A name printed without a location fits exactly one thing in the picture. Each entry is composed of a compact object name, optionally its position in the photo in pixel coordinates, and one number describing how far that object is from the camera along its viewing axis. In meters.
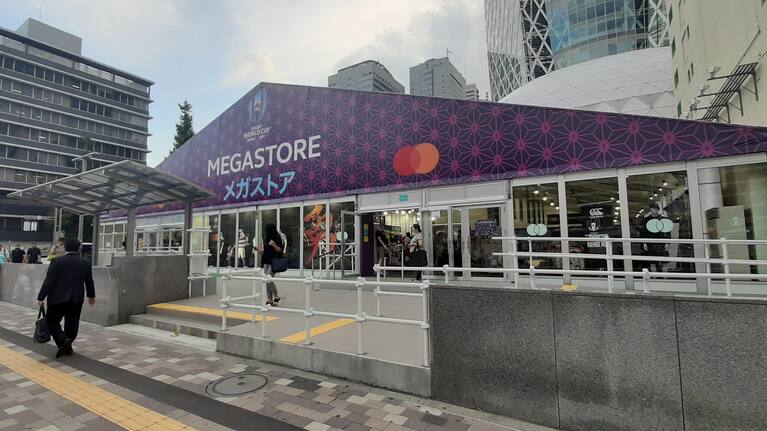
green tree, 47.31
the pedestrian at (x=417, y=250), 10.62
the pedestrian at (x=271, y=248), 8.01
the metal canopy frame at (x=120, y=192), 8.80
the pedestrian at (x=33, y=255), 15.68
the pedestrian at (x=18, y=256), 15.84
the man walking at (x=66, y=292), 5.85
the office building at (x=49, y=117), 54.62
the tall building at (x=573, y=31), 47.53
